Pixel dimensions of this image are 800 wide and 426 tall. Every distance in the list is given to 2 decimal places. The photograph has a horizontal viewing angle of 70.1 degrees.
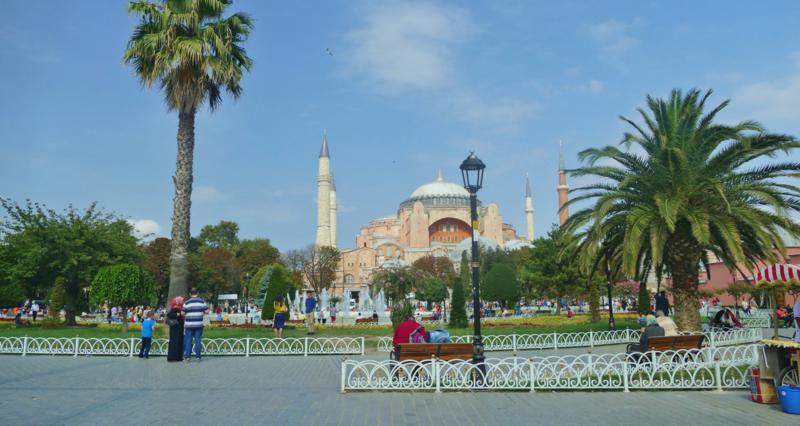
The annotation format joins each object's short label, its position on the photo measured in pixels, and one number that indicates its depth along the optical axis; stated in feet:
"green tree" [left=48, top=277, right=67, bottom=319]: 65.46
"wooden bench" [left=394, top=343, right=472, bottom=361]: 24.91
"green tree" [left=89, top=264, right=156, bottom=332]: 54.39
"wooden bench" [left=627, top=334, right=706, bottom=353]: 27.12
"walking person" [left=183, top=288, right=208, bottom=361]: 33.88
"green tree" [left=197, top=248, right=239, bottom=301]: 149.44
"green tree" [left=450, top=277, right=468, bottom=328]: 63.82
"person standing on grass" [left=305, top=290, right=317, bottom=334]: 53.36
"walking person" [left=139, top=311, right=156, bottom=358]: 35.68
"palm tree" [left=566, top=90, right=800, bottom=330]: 35.14
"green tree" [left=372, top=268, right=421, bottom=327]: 85.25
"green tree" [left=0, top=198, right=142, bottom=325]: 66.13
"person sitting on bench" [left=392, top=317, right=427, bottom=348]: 27.53
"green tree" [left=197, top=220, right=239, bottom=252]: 211.82
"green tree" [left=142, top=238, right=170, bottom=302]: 134.31
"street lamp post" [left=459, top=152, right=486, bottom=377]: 25.34
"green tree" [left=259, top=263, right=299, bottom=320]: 69.21
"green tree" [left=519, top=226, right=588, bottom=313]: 76.38
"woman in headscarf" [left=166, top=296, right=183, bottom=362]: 33.95
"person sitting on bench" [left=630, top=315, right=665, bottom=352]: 27.96
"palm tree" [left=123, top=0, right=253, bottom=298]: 41.55
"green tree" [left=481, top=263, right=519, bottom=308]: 120.88
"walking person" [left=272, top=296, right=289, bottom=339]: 46.93
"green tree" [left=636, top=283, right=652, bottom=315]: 66.90
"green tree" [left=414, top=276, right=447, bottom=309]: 118.83
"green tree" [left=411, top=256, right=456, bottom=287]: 166.50
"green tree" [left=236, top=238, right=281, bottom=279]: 169.17
